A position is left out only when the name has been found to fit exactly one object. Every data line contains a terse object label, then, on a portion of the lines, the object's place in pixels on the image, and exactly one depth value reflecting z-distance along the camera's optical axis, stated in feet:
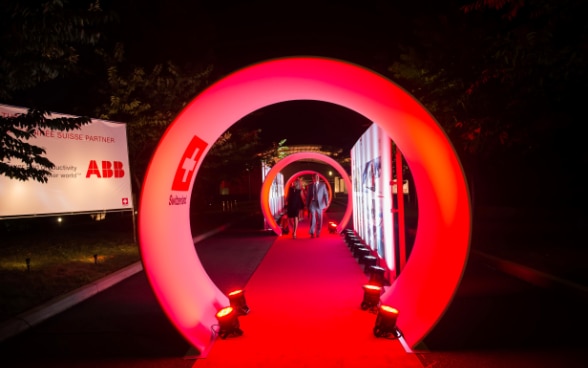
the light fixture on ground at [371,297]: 20.07
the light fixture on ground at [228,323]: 16.89
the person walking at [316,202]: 51.80
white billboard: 34.01
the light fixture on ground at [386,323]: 16.43
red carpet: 14.80
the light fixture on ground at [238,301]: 19.39
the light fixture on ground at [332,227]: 59.72
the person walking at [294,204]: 54.03
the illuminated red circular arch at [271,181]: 58.29
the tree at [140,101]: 47.55
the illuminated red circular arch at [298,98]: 15.33
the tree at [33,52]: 17.80
